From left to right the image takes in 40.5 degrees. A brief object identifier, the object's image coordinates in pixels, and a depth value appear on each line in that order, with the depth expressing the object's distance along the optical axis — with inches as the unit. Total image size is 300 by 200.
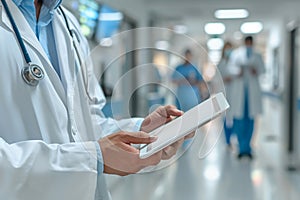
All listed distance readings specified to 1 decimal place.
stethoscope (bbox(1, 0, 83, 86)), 31.5
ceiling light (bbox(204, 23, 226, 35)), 389.1
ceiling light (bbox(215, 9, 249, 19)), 325.0
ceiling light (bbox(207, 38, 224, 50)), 401.7
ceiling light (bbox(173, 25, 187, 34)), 352.8
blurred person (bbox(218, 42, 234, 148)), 229.9
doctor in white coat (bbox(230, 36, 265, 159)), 222.4
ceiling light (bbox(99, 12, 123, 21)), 154.6
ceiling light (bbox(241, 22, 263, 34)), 422.8
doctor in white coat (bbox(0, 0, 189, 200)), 28.5
